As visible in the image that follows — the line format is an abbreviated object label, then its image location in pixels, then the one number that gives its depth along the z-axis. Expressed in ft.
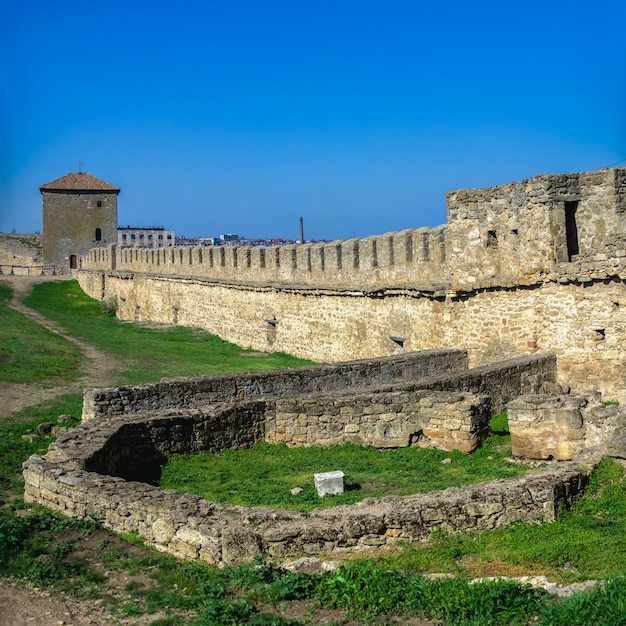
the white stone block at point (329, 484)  26.18
